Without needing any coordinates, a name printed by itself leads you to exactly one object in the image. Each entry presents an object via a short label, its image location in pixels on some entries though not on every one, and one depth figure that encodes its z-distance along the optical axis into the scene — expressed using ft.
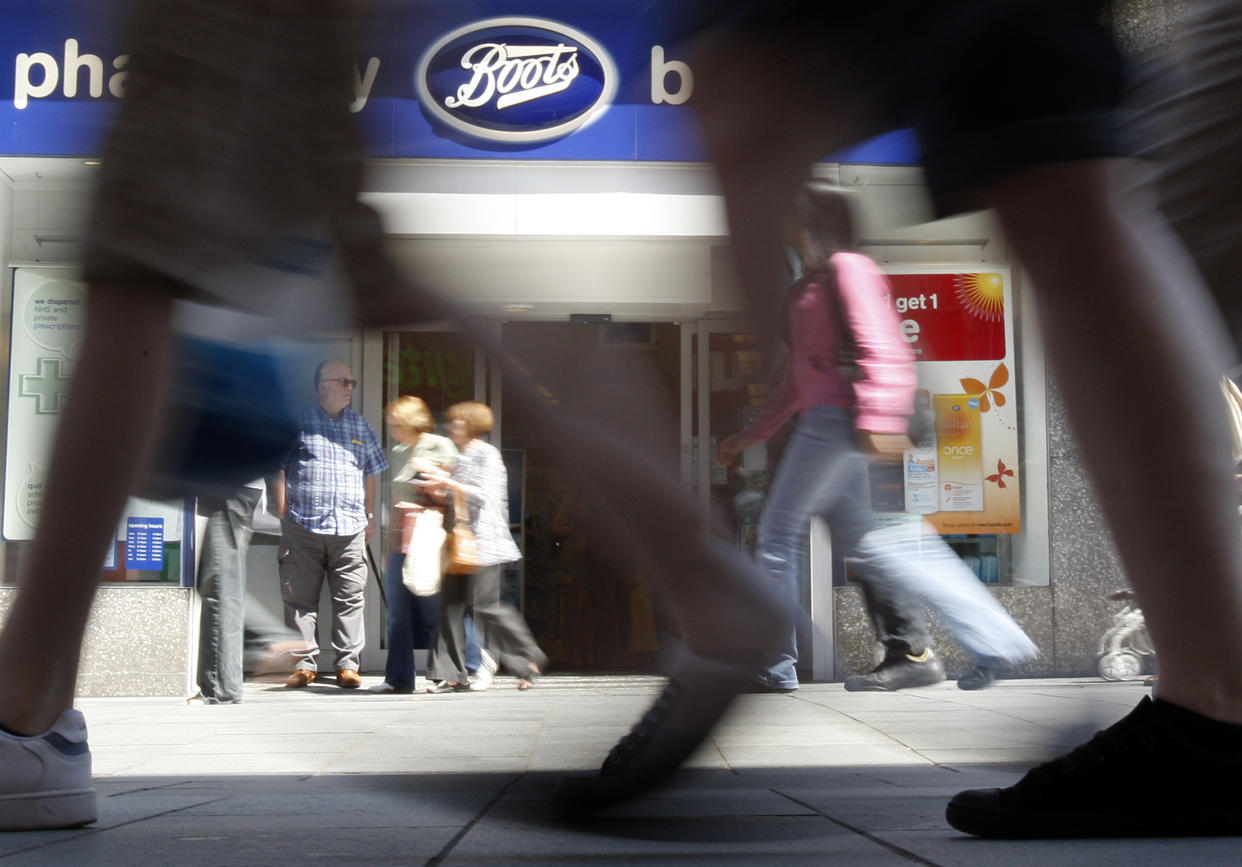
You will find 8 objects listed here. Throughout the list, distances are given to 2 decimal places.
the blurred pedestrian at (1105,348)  3.76
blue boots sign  21.59
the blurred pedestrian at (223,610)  17.94
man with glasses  18.61
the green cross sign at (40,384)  21.99
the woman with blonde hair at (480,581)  19.84
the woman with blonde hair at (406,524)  19.72
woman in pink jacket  10.34
